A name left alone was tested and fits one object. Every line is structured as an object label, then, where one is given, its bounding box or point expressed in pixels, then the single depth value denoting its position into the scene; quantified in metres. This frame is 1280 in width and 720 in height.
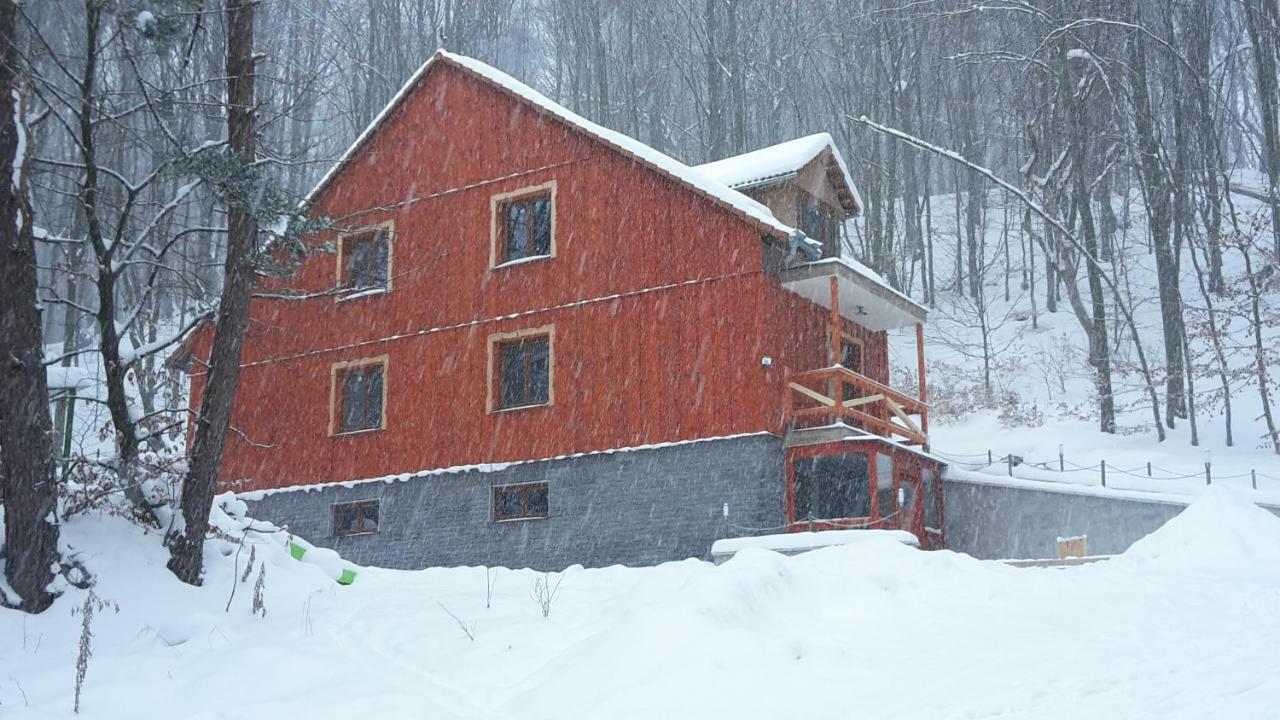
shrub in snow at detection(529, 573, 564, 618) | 8.40
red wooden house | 16.30
